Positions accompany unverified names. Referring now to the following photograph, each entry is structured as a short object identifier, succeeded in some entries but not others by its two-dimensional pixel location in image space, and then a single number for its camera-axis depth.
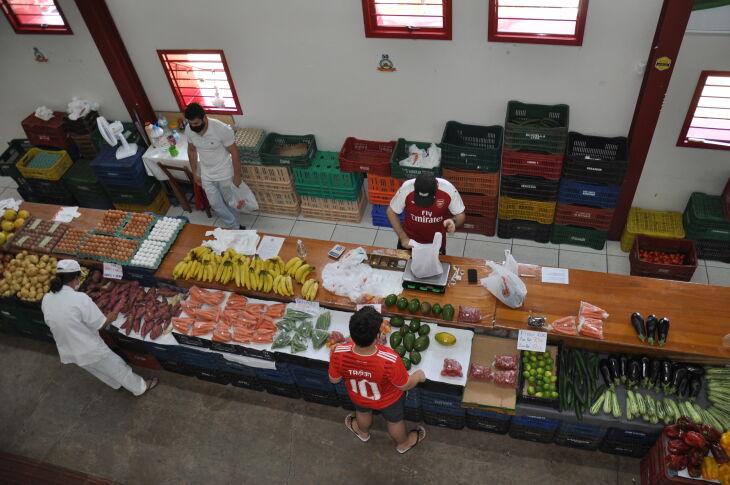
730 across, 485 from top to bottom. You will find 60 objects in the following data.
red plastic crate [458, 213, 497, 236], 7.06
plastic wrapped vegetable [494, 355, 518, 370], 4.78
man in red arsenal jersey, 5.16
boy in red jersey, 3.94
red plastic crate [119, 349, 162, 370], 6.11
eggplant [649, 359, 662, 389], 4.58
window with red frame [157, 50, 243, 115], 7.14
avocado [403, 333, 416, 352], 4.80
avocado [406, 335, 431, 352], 4.79
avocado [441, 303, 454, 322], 4.86
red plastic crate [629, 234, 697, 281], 6.16
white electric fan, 7.62
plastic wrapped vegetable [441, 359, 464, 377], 4.61
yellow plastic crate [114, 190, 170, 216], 8.08
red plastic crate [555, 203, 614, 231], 6.44
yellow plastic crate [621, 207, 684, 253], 6.46
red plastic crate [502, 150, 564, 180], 6.10
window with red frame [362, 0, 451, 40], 5.92
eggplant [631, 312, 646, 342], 4.54
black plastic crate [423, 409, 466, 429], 5.18
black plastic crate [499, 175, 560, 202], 6.37
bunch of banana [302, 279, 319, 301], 5.29
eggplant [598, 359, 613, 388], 4.63
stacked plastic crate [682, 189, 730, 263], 6.20
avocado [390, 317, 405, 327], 4.99
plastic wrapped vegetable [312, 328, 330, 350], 5.02
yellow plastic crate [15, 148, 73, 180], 7.97
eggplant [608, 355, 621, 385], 4.64
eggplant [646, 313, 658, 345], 4.50
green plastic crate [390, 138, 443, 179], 6.73
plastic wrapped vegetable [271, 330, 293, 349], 5.09
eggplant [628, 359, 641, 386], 4.59
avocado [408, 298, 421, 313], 4.99
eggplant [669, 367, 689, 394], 4.52
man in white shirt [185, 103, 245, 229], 6.40
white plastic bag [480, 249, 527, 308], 4.72
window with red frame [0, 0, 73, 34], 7.31
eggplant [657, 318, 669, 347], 4.47
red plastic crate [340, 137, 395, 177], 6.95
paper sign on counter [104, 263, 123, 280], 5.89
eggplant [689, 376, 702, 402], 4.48
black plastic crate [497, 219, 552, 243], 6.91
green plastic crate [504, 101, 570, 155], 5.90
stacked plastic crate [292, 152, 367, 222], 7.29
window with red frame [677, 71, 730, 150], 5.52
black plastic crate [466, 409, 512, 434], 4.99
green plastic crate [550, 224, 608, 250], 6.71
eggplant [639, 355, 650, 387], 4.58
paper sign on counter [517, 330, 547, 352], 4.61
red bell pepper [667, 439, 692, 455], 4.15
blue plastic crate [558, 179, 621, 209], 6.20
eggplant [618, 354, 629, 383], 4.63
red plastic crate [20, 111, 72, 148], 8.16
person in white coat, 5.04
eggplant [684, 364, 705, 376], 4.57
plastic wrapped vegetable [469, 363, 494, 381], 4.75
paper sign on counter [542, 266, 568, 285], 5.07
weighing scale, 5.07
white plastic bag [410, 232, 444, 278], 4.82
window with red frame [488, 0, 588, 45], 5.51
